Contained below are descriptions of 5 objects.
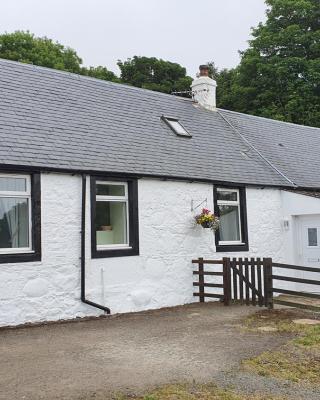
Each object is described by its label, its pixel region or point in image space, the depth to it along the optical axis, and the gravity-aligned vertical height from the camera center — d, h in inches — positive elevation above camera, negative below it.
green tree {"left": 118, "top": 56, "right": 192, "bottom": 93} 1573.6 +555.3
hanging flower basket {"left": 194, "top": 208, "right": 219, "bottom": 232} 483.8 +24.4
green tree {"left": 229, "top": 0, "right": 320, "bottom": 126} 1214.9 +444.1
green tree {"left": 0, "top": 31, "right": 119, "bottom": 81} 1291.8 +536.9
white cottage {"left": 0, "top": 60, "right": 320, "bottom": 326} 381.4 +45.7
